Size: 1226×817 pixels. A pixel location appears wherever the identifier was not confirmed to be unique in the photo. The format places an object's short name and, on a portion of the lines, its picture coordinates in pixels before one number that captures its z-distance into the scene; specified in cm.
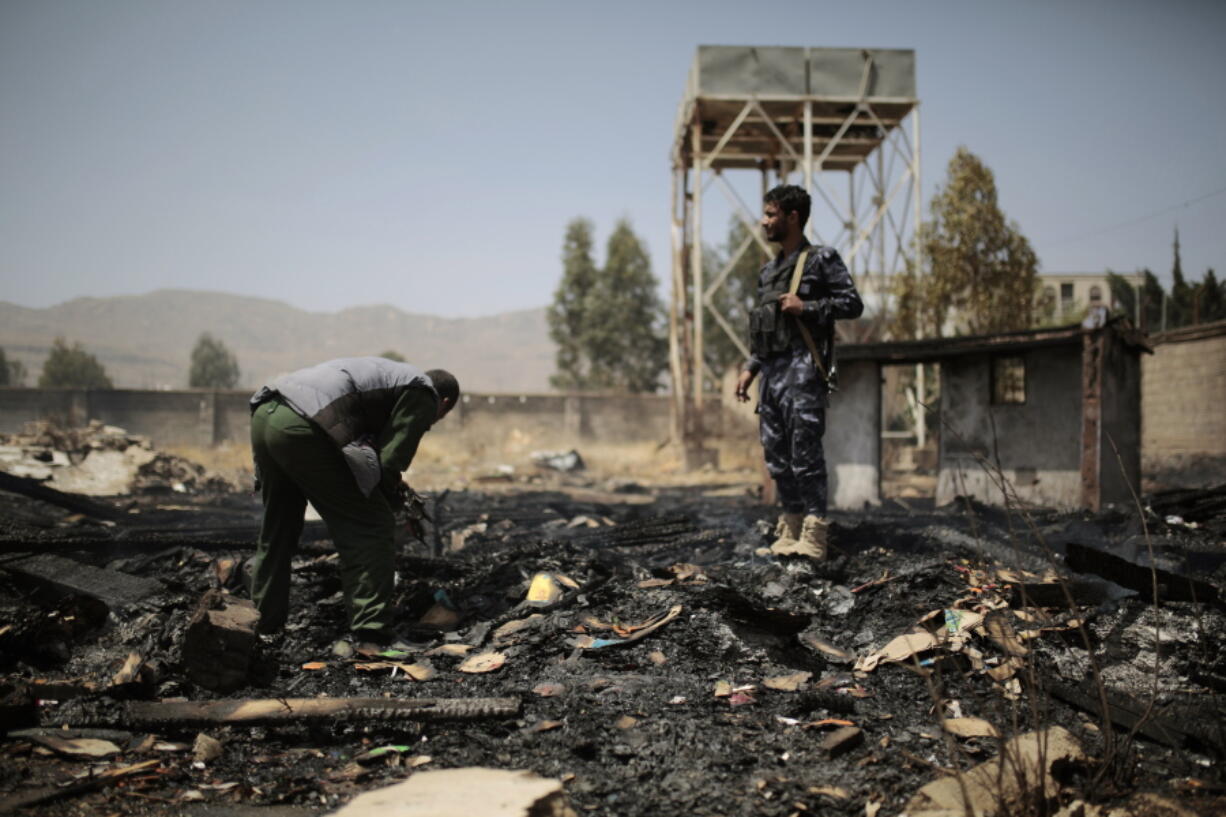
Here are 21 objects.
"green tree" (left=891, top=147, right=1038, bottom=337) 1433
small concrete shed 812
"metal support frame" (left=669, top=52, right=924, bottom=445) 1470
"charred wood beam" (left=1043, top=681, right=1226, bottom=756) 220
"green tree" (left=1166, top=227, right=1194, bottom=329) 2669
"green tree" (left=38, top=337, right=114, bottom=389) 3925
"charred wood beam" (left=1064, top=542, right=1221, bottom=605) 321
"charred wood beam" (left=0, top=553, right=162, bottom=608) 364
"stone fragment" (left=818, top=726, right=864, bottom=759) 229
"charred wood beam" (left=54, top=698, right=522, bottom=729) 262
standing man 436
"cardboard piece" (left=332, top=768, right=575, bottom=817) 187
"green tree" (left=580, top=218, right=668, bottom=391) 3194
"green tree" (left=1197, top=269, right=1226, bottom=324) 2405
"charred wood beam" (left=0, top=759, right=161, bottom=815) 206
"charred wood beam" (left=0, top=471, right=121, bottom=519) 602
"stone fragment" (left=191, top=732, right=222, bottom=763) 246
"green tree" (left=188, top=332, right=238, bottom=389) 4850
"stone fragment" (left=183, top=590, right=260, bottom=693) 292
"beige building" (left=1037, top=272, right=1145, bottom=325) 4349
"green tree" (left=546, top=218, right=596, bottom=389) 3284
